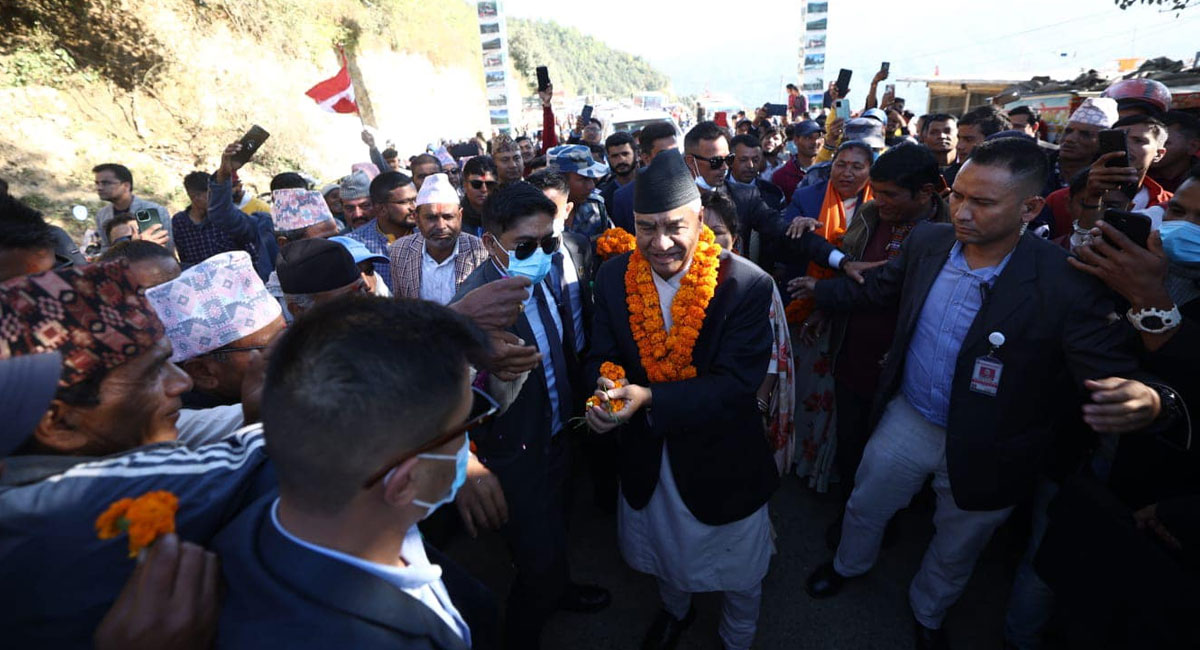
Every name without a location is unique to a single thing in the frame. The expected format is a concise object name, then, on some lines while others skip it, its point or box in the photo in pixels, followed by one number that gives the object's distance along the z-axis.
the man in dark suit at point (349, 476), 1.06
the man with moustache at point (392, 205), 4.65
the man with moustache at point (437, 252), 3.82
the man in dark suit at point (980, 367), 2.19
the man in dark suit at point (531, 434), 2.54
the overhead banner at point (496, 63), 18.91
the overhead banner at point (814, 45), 18.27
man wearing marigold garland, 2.40
